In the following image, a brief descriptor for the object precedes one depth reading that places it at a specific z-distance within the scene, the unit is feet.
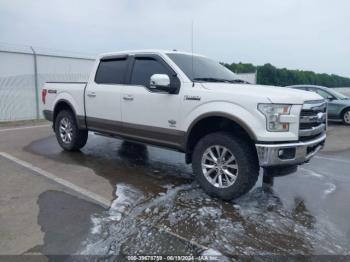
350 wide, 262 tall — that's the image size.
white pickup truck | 14.23
